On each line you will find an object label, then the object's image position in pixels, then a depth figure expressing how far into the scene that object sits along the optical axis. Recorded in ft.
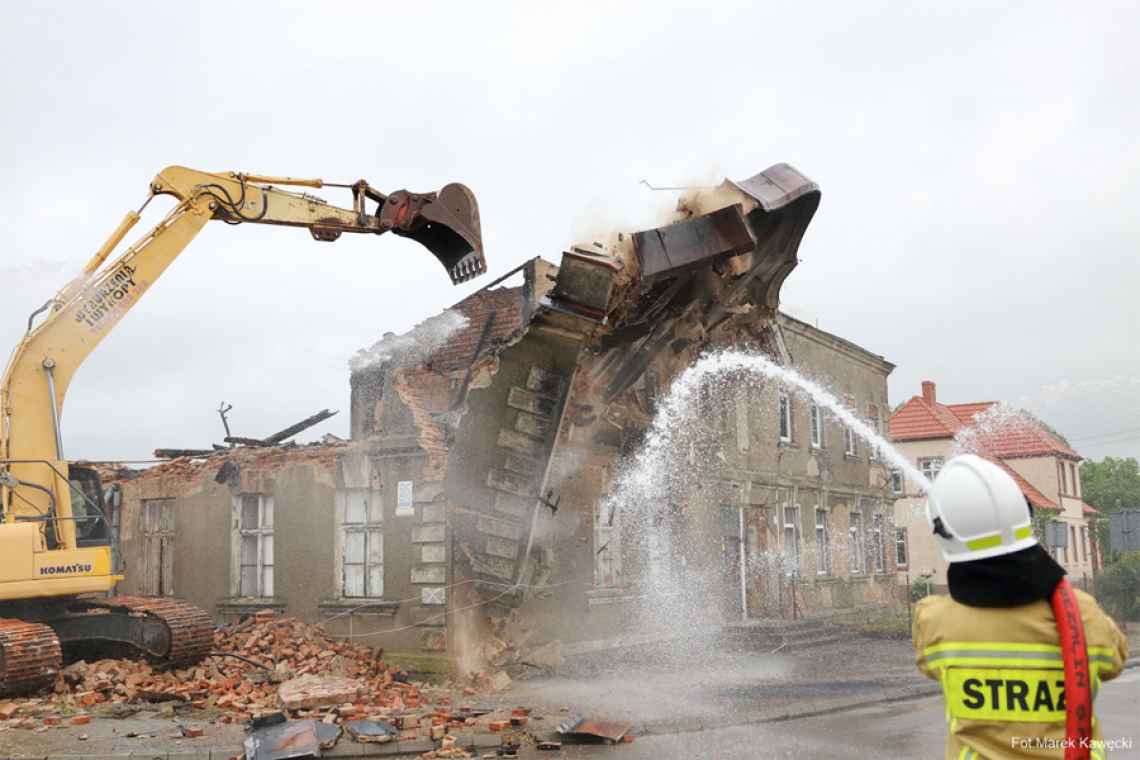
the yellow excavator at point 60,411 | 39.75
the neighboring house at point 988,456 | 124.06
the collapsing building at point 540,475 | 35.53
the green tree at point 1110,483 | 253.44
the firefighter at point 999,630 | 9.23
